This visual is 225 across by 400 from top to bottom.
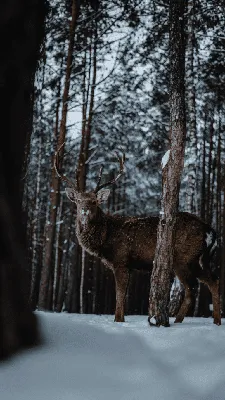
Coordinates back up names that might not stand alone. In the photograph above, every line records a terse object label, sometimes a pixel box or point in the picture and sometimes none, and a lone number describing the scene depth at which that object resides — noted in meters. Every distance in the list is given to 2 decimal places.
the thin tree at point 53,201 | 12.66
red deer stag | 7.09
